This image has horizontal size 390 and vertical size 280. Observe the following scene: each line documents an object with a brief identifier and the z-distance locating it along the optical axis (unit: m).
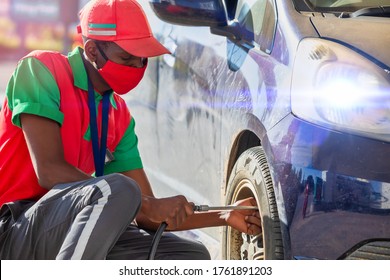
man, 4.07
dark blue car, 3.63
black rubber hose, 4.33
